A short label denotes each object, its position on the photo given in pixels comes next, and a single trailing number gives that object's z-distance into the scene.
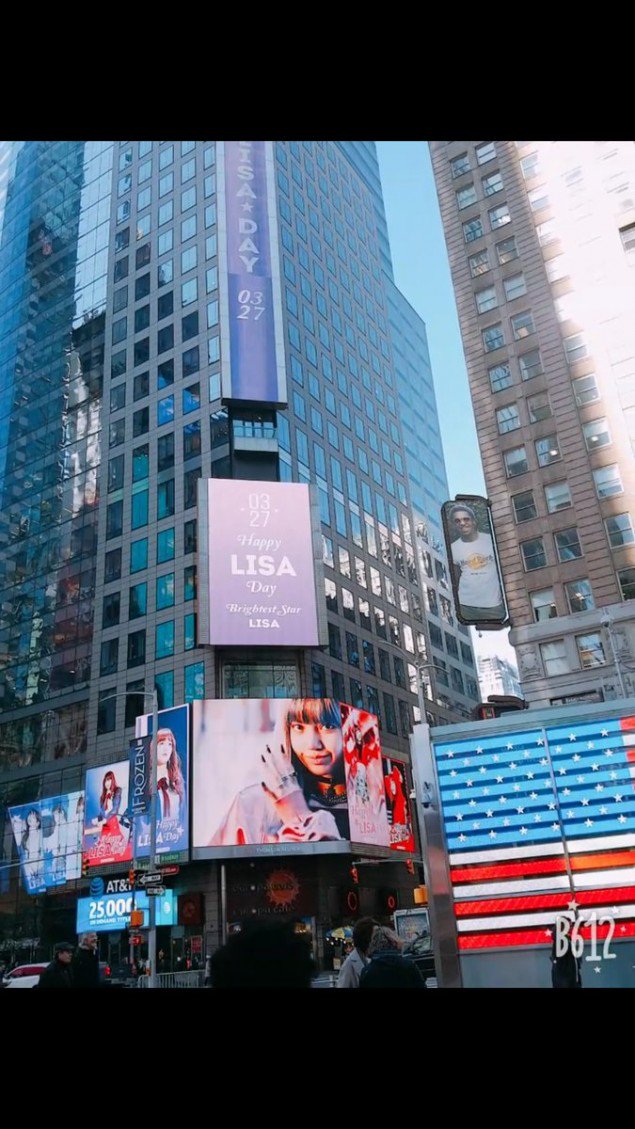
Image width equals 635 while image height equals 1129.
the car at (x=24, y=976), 27.31
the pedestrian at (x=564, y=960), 8.59
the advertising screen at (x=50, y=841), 50.16
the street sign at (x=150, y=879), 25.66
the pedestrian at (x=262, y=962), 4.50
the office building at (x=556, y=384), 38.84
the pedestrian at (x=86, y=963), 9.23
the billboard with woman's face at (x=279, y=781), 42.53
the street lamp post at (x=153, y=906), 27.60
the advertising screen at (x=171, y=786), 42.12
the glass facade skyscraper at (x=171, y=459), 51.31
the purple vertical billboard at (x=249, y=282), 53.91
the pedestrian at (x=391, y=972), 5.69
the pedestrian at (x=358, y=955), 7.72
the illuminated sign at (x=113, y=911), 43.72
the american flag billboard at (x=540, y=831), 9.27
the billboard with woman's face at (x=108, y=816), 46.38
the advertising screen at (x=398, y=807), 50.08
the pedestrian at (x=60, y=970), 8.77
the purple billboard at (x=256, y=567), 46.91
